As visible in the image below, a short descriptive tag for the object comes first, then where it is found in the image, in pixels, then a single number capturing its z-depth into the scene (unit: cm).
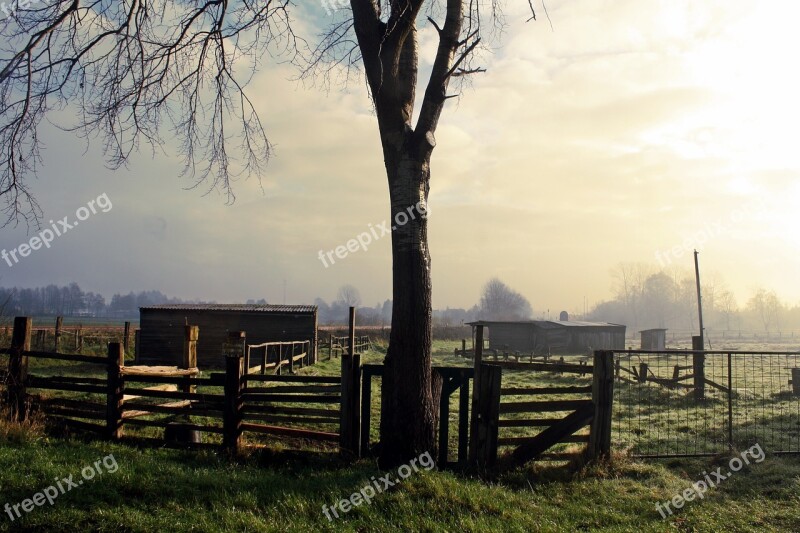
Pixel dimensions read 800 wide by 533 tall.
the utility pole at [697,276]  3802
